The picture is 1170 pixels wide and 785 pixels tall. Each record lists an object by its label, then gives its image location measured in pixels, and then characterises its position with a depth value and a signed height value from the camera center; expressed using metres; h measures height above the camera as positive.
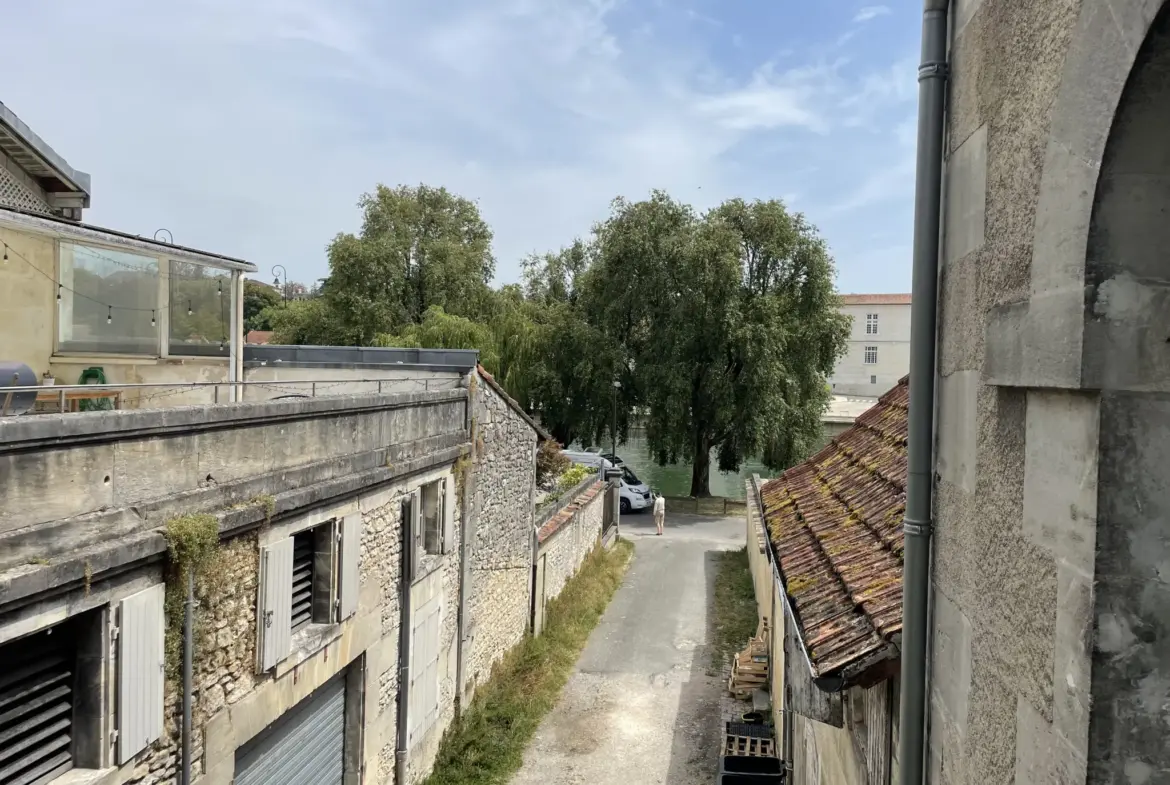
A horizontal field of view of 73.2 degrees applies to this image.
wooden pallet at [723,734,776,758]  9.45 -4.40
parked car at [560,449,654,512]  25.79 -3.75
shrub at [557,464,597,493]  19.75 -2.51
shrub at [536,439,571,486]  20.41 -2.20
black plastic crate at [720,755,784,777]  8.54 -4.16
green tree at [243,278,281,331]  56.44 +5.45
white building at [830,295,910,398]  61.53 +3.17
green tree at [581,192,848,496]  25.06 +1.98
